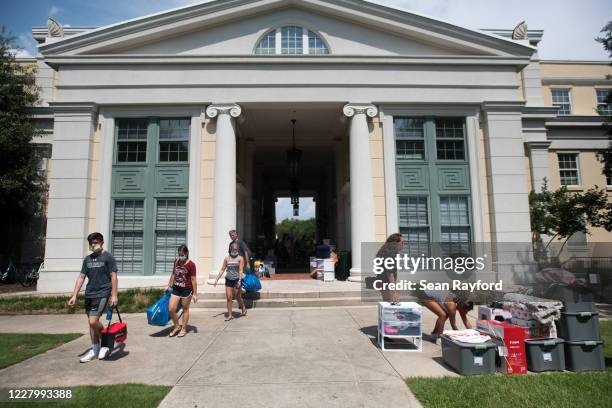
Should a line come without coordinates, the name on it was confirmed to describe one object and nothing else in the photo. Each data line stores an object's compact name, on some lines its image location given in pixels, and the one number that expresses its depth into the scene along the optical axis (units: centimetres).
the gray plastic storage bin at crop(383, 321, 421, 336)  596
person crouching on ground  629
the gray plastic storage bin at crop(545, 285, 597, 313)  515
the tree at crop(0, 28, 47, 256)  1448
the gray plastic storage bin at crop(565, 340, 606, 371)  502
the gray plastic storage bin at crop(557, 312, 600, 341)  506
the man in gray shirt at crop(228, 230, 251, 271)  923
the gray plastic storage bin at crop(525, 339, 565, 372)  501
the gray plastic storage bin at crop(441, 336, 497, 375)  482
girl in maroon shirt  693
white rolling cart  596
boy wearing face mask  553
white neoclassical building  1239
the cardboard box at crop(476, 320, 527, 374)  494
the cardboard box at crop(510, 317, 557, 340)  514
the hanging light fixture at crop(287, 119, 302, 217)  1505
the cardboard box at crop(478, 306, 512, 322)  558
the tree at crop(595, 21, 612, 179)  1221
